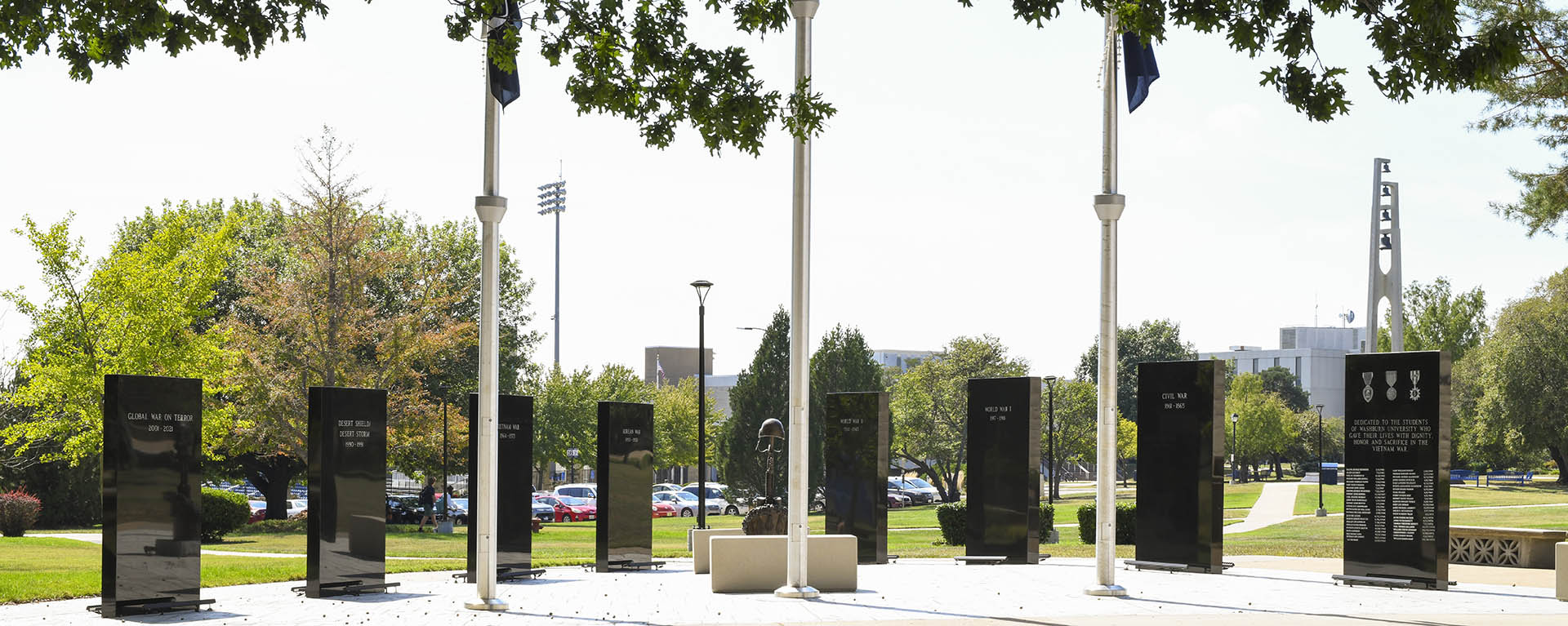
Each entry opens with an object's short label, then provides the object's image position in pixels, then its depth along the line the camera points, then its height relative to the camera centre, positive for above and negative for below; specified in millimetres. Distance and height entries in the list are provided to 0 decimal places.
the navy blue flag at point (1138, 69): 15156 +3509
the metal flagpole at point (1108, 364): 14422 +119
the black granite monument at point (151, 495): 12969 -1272
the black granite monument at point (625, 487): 18844 -1670
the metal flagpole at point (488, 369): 13289 +13
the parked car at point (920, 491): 57938 -5259
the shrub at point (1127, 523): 23031 -2599
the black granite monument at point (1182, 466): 17266 -1203
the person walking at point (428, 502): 35500 -3558
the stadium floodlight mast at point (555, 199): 77250 +10110
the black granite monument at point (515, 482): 17562 -1506
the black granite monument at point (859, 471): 19797 -1484
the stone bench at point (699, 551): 18047 -2441
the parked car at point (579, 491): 52125 -4761
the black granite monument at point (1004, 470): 19016 -1395
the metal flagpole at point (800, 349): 13852 +245
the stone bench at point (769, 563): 15094 -2180
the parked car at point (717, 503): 51094 -5213
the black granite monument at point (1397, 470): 15219 -1087
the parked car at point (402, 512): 40656 -4389
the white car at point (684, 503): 52219 -5203
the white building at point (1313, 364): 136875 +1303
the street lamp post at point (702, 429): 29283 -1314
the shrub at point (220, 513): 29203 -3252
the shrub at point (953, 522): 24500 -2760
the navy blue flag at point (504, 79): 12820 +2943
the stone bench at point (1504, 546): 18641 -2412
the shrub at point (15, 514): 28719 -3204
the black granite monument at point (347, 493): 14891 -1417
